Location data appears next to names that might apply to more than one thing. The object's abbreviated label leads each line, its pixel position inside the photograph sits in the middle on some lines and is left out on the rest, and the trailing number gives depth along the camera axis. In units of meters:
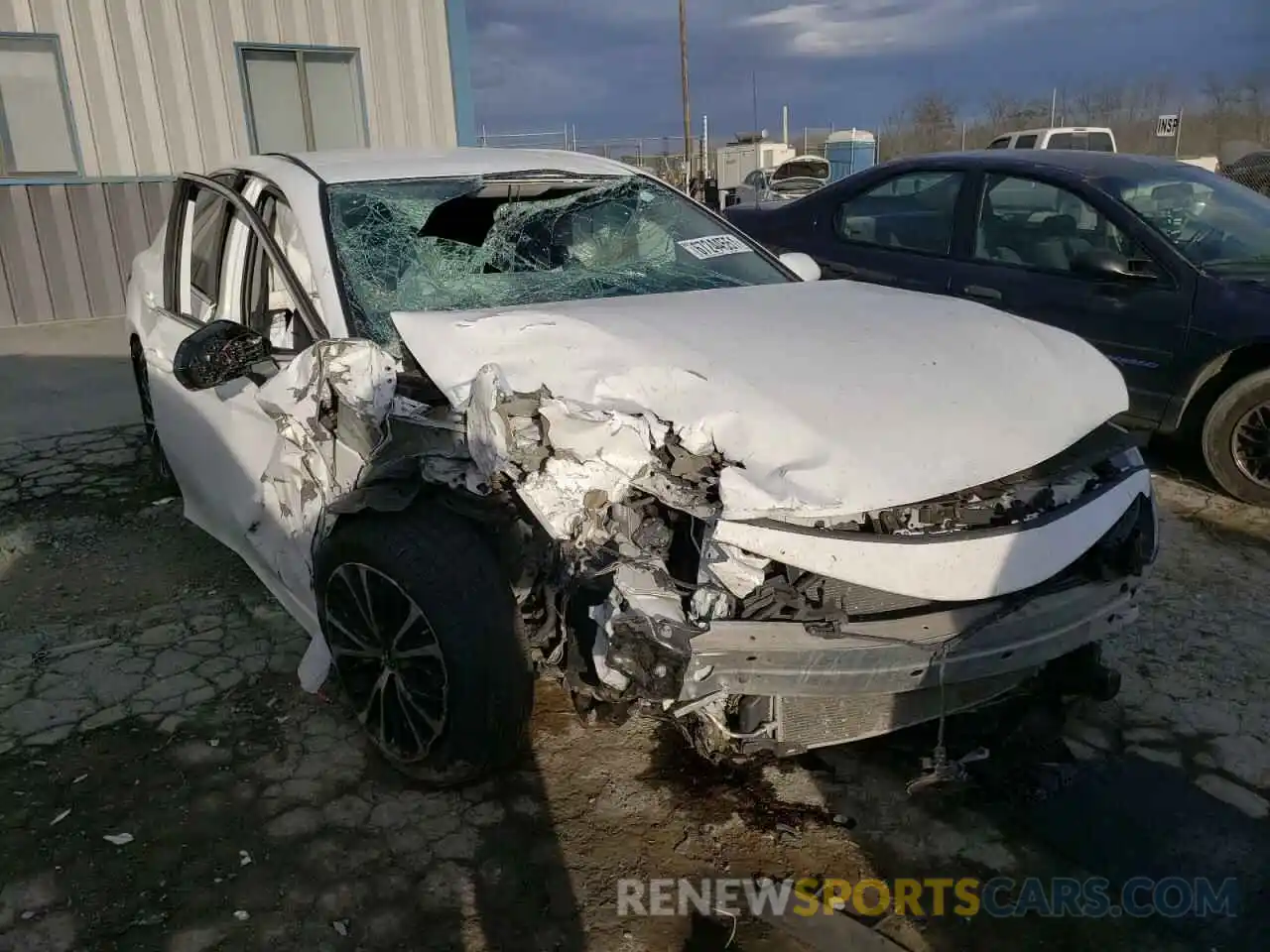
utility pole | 23.80
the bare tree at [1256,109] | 31.28
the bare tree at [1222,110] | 31.69
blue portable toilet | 25.30
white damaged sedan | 2.15
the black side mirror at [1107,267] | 4.70
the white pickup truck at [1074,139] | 16.75
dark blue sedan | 4.62
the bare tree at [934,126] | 34.97
